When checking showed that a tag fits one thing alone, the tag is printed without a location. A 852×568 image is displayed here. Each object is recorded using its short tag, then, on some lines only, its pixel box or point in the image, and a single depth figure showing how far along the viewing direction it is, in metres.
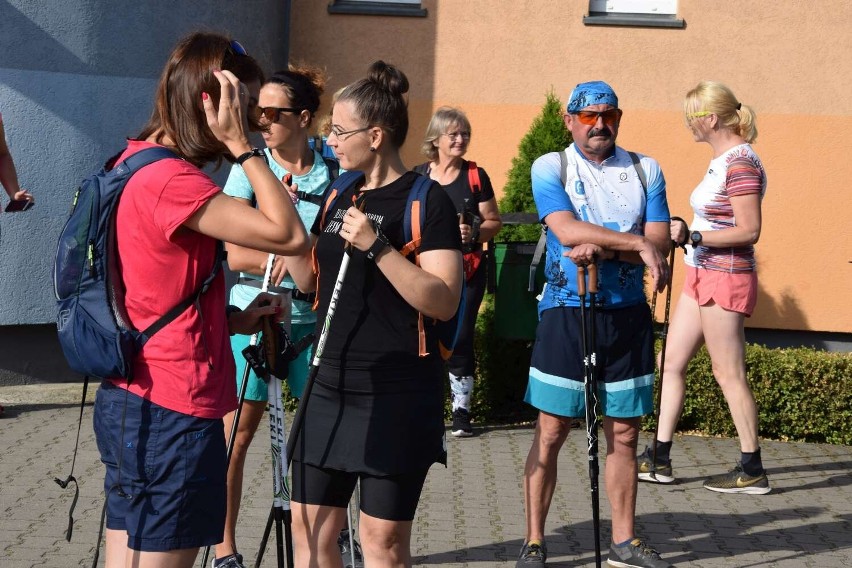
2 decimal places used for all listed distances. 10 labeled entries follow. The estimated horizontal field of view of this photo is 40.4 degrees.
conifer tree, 9.50
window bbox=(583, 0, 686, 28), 10.70
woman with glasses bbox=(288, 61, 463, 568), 3.65
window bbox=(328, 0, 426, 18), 10.86
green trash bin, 8.31
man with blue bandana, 5.12
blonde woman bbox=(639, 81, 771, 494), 6.45
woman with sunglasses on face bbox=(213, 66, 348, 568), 4.78
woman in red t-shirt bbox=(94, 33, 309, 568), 2.90
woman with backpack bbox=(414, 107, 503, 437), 7.62
